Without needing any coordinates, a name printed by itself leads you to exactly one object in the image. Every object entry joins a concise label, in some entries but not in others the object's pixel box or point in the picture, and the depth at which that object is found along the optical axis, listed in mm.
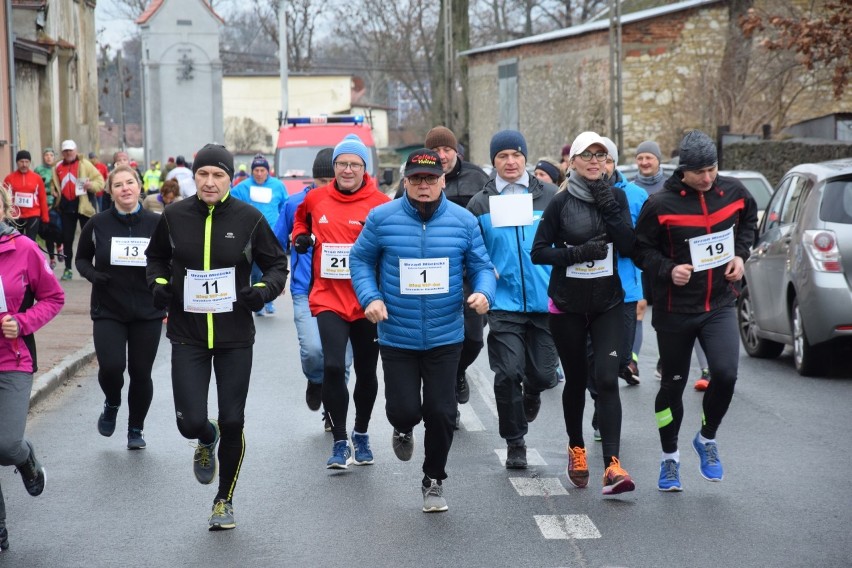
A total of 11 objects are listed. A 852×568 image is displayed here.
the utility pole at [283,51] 83742
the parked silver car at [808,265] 22775
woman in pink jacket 12880
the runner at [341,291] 16421
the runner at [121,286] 17456
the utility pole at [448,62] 90174
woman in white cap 14843
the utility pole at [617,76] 68898
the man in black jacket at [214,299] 13730
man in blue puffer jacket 14124
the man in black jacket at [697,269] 14658
